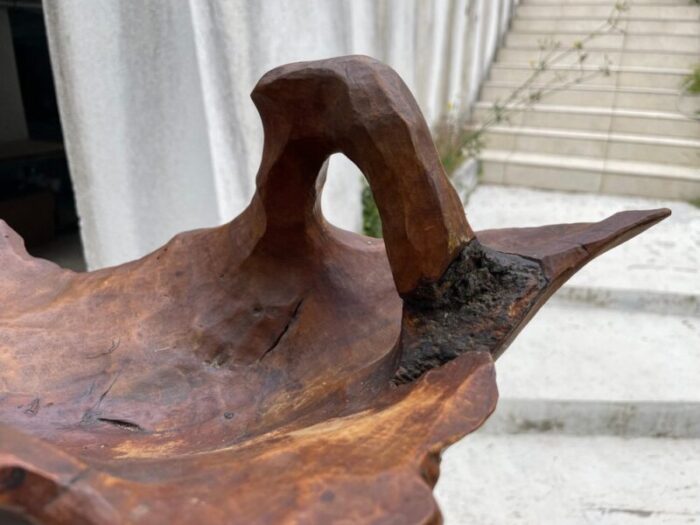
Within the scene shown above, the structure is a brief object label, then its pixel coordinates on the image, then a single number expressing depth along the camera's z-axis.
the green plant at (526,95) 3.53
